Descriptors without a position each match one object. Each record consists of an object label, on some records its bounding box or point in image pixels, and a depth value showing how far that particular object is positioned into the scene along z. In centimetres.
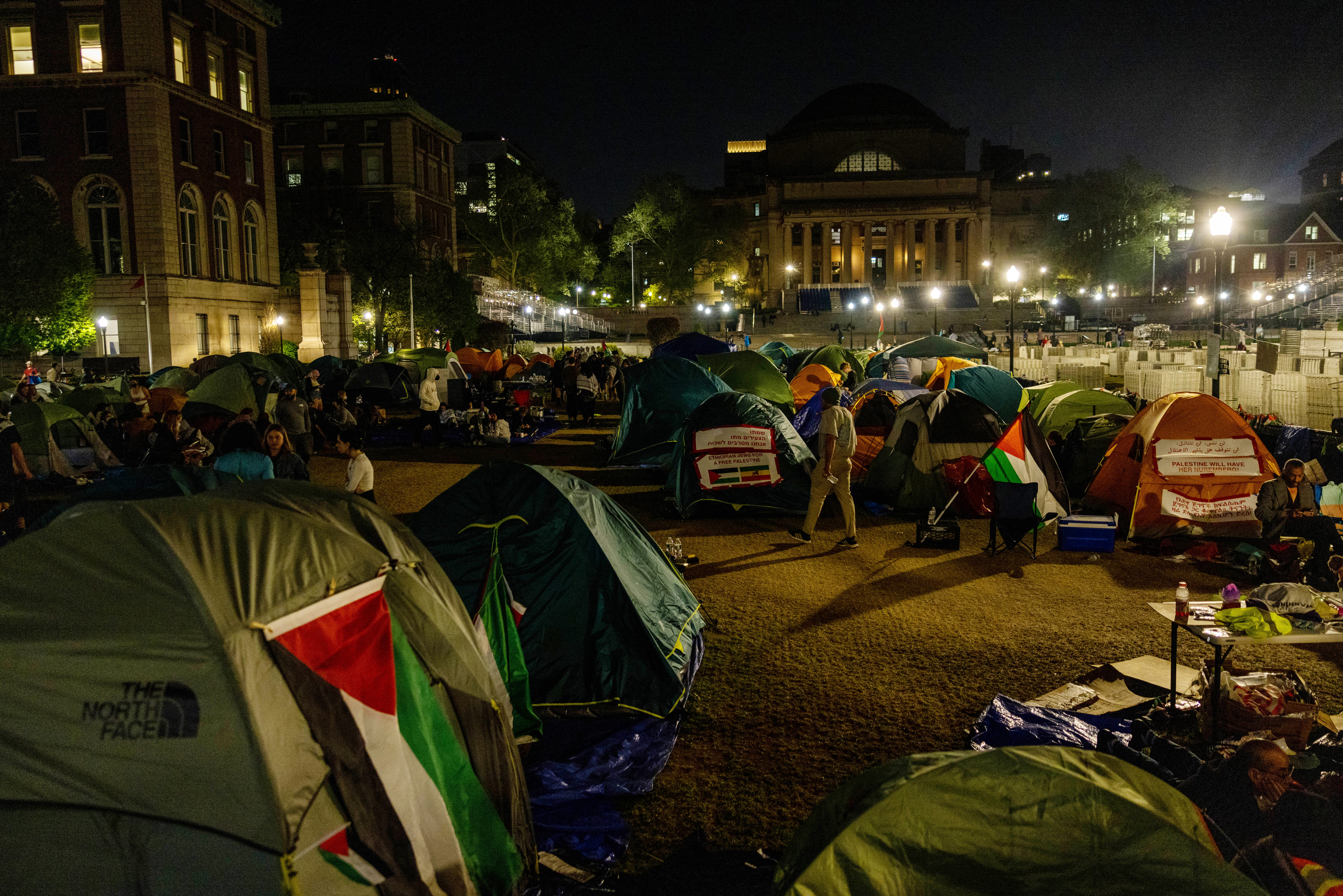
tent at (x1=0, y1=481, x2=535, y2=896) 322
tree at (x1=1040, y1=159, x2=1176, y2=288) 6644
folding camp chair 973
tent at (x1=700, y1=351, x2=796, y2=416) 1877
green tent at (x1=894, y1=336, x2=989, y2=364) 2647
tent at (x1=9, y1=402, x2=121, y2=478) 1416
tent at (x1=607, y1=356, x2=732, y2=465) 1591
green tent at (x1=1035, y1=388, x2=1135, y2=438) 1329
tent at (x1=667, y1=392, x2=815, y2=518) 1167
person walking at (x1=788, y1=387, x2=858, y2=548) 974
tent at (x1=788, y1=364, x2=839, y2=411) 2161
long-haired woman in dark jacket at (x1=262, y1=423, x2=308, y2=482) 902
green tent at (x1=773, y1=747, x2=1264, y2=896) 267
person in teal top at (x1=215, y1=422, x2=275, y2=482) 840
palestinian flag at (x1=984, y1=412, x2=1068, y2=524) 1052
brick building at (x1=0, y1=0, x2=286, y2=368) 3353
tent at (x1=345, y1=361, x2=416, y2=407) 2448
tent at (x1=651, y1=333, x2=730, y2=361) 2494
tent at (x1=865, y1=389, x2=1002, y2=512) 1175
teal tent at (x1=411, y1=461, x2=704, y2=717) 607
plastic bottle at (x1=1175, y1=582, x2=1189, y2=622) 558
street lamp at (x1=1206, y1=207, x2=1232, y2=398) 1227
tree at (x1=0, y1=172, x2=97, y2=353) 3023
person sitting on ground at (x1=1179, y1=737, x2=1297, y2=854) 388
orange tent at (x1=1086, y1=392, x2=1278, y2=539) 997
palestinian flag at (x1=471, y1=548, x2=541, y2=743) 571
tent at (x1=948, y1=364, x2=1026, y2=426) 1603
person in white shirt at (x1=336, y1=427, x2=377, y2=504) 878
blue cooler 988
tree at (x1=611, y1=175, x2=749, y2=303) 6712
